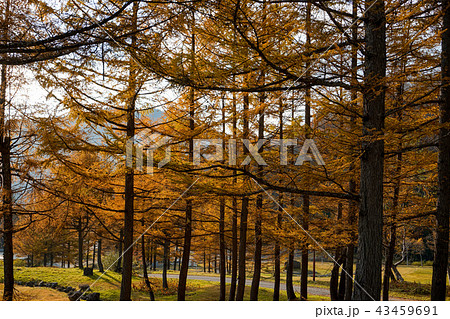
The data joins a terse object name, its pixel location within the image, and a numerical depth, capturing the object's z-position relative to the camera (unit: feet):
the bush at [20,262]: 121.60
